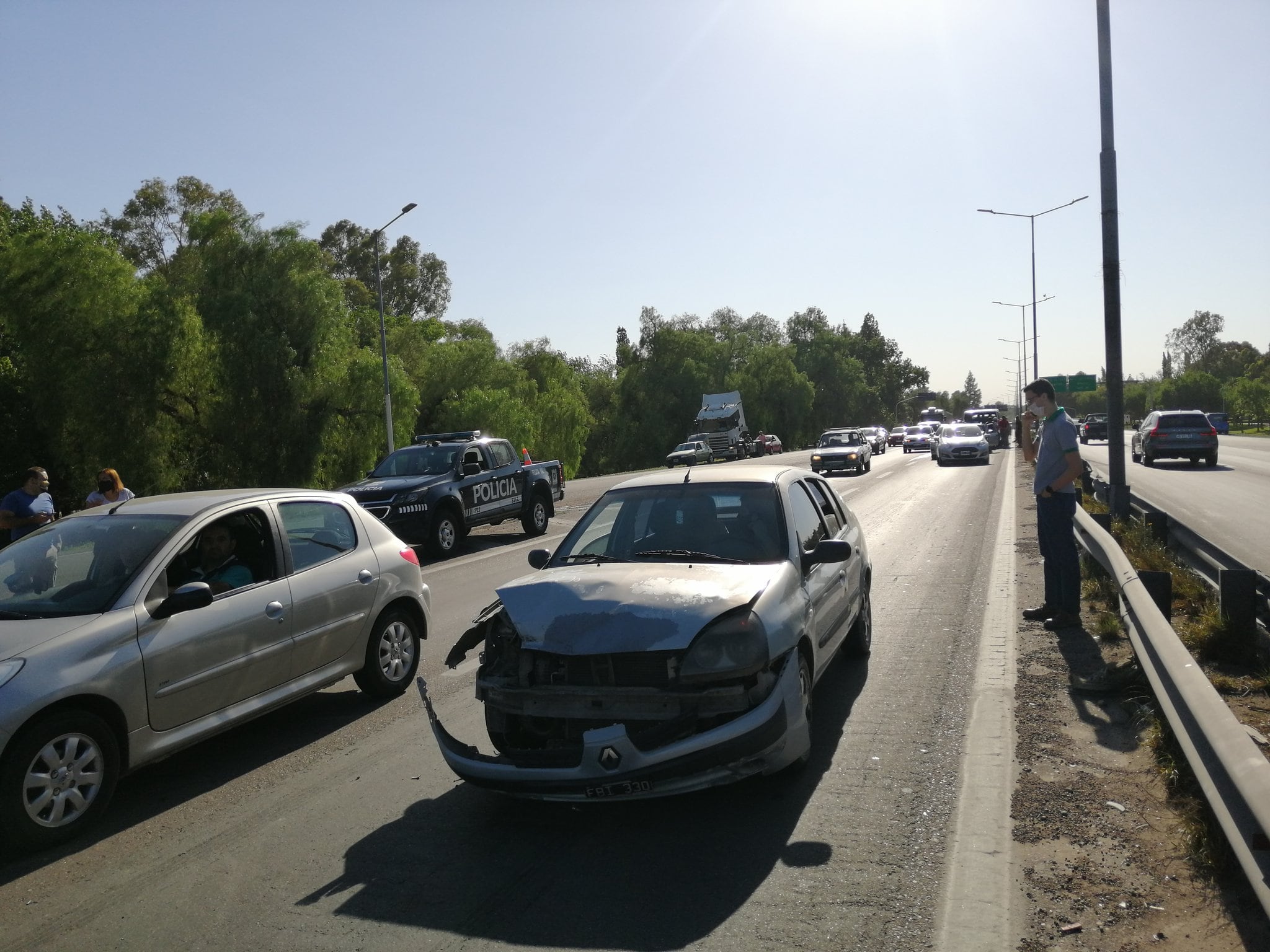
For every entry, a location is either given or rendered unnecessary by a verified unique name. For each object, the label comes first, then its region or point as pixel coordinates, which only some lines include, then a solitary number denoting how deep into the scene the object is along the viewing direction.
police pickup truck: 15.64
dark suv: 31.64
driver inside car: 5.95
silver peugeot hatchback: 4.61
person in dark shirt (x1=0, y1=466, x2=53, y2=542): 10.76
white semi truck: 60.06
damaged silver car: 4.37
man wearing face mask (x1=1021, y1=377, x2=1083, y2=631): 8.38
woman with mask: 10.93
